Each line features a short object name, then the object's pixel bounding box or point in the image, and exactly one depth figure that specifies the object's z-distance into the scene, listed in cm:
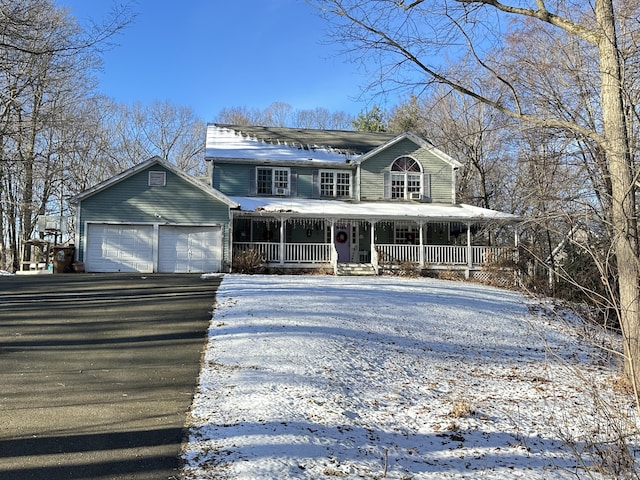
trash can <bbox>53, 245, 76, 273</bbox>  1744
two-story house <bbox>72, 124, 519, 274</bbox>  1797
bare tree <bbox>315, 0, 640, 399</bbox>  717
